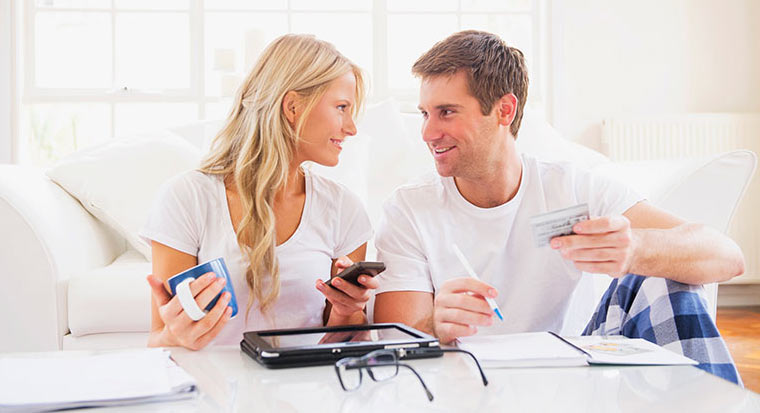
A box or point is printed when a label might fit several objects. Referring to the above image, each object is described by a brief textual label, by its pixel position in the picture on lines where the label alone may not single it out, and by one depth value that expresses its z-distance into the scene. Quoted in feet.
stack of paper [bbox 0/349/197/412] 2.43
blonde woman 4.41
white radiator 11.98
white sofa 5.77
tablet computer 2.93
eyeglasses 2.60
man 4.12
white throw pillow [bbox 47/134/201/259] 6.88
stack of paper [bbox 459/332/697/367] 2.97
